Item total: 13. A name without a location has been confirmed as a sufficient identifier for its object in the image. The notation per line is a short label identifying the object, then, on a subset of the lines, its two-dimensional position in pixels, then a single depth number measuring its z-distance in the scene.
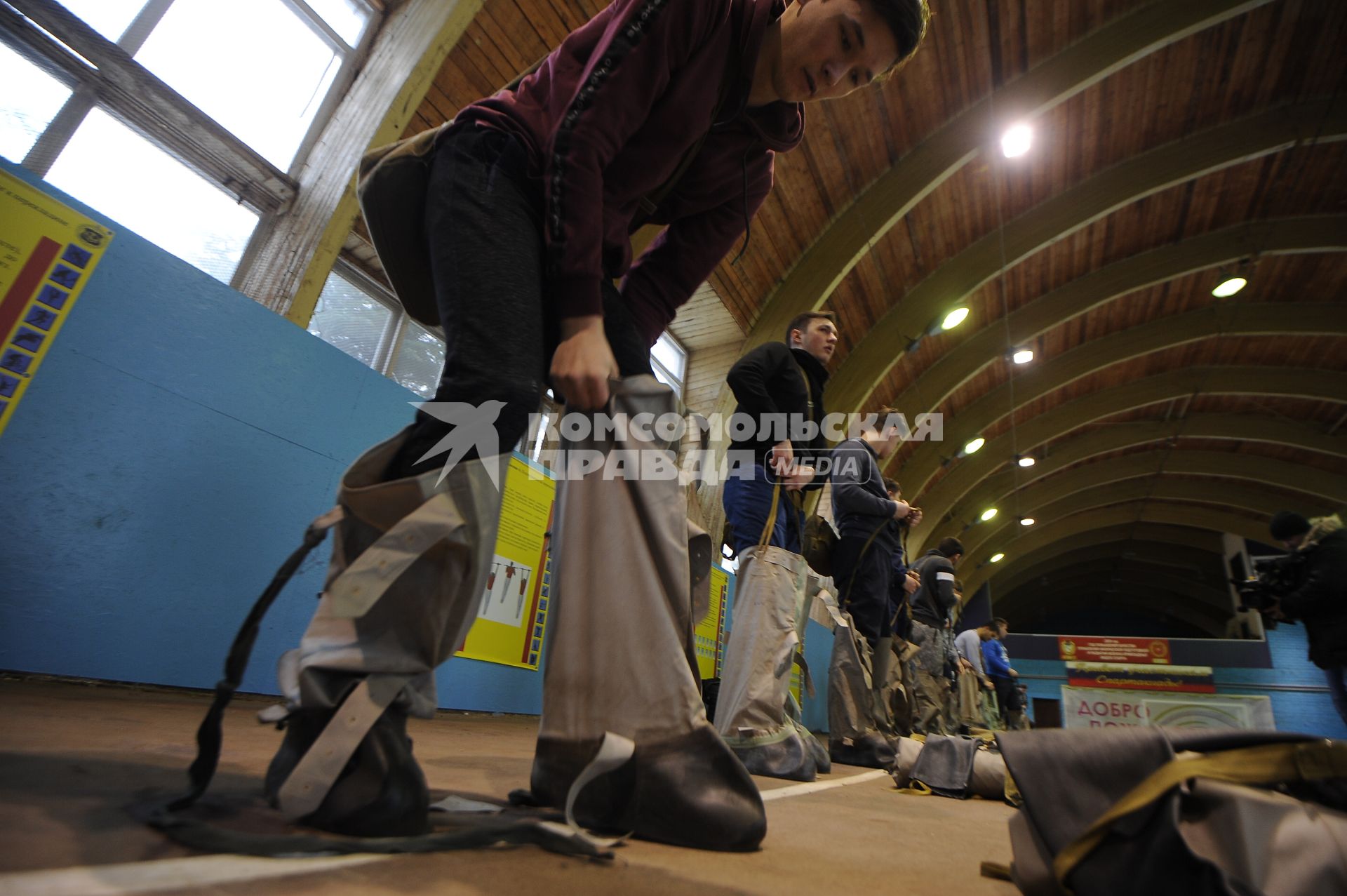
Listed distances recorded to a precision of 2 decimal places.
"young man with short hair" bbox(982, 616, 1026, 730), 8.99
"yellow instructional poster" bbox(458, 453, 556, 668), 2.87
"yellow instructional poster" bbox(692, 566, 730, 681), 5.20
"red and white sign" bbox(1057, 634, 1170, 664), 15.22
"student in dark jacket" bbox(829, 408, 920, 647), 2.96
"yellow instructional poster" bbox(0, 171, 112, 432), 1.58
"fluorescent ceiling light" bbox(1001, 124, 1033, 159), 6.26
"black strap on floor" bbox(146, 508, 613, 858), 0.54
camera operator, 3.26
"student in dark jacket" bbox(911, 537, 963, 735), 4.34
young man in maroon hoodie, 0.71
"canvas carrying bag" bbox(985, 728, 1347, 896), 0.55
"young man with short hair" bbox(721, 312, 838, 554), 2.22
